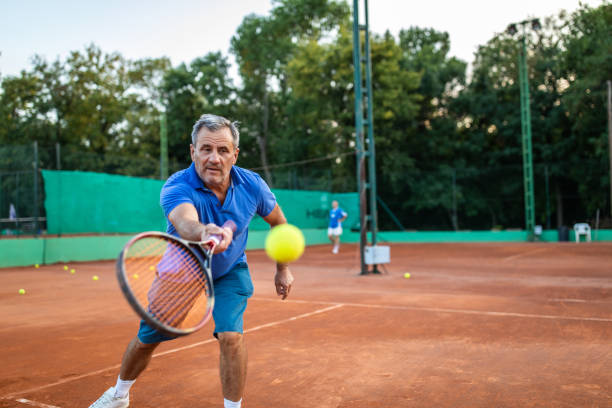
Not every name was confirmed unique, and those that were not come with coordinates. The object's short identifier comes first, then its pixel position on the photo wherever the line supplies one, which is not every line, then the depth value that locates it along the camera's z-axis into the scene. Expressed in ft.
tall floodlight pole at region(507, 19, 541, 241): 77.43
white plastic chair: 77.20
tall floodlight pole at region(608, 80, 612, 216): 70.13
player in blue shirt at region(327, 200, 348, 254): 59.52
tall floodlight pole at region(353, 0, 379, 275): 35.73
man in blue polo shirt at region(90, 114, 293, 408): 8.80
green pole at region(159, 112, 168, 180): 66.38
